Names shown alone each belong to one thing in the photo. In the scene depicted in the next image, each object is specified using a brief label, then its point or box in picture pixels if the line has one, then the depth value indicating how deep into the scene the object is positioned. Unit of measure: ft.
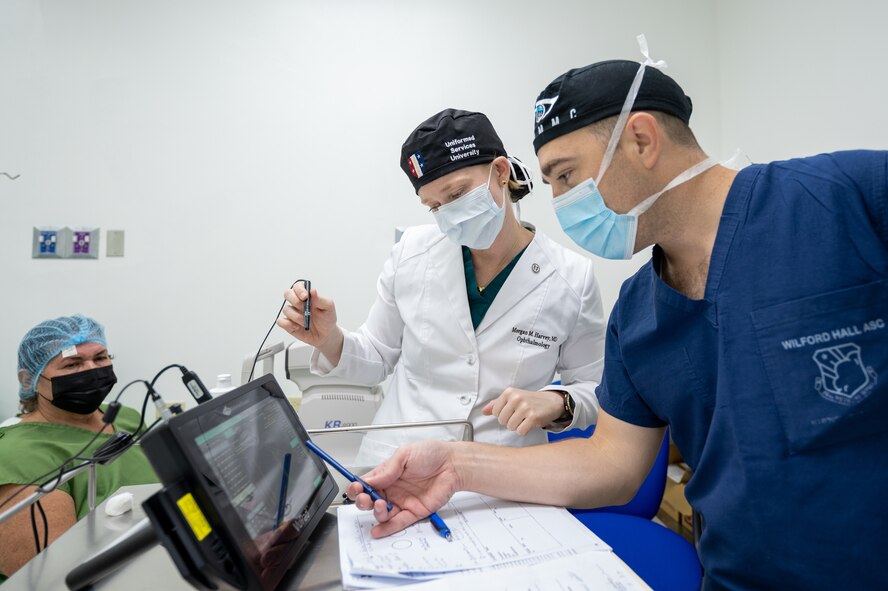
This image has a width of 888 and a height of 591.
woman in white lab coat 4.02
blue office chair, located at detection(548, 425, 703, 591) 3.62
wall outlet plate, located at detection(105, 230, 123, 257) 7.18
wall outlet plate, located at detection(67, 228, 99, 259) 7.12
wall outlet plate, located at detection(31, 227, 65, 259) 7.06
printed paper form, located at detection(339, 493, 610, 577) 2.02
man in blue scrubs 2.08
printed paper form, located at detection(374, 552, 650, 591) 1.84
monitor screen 1.64
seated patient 4.67
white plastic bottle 4.43
